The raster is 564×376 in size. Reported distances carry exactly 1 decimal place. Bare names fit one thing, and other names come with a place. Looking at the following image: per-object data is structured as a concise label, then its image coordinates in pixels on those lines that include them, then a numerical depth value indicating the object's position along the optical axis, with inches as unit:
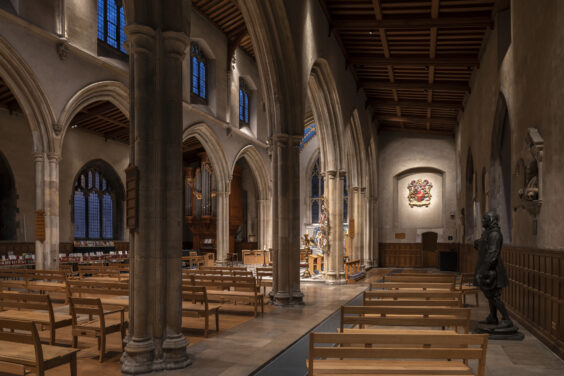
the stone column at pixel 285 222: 376.5
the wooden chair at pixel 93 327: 208.2
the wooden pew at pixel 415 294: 234.7
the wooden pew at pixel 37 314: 210.7
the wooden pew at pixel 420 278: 328.5
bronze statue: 259.9
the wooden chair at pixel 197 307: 255.4
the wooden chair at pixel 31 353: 141.0
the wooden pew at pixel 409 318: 158.2
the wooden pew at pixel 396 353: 116.6
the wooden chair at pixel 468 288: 365.7
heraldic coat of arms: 907.4
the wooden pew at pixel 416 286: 281.7
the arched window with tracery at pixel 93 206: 833.5
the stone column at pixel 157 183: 201.8
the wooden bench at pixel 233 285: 317.1
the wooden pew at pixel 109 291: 271.3
